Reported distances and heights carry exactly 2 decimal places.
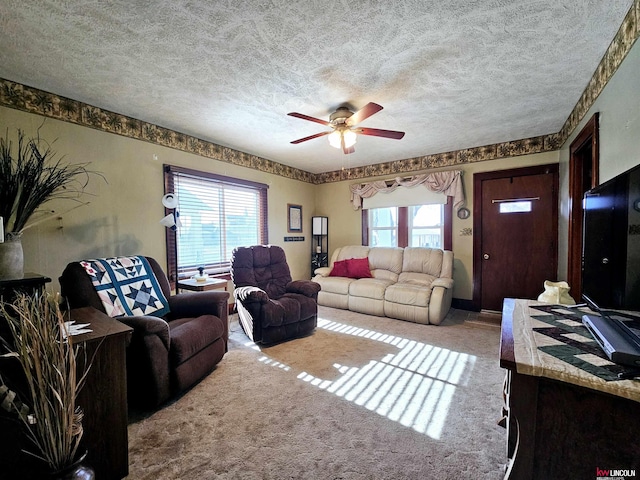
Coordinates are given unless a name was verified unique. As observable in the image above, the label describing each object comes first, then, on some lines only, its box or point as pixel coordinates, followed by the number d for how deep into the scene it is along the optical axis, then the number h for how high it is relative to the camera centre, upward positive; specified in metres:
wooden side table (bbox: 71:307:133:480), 1.23 -0.81
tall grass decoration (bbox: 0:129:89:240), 1.90 +0.43
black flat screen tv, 1.04 -0.07
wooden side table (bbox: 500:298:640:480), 0.85 -0.67
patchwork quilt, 2.02 -0.42
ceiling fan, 2.27 +1.00
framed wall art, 4.93 +0.29
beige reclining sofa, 3.54 -0.79
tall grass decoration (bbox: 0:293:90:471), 0.89 -0.53
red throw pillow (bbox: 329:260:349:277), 4.54 -0.65
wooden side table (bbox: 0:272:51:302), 1.67 -0.32
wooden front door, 3.56 -0.03
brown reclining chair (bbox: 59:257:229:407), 1.75 -0.82
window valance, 4.06 +0.80
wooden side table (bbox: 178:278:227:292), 2.91 -0.57
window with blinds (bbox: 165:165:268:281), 3.30 +0.21
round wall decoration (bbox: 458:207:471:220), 4.08 +0.28
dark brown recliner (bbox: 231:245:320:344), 2.78 -0.74
